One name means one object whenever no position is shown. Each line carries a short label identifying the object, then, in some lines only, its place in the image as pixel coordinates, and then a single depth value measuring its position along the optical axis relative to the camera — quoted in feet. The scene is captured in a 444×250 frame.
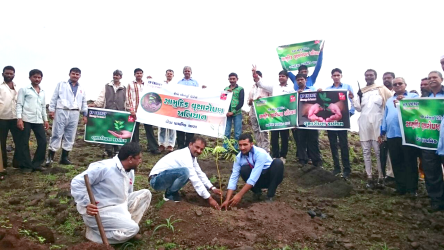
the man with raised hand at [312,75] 26.13
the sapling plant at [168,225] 13.62
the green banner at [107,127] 27.50
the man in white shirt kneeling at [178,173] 16.26
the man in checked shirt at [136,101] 28.30
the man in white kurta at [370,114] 21.66
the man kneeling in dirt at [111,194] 12.48
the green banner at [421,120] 18.27
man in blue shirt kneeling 17.12
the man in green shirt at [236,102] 27.66
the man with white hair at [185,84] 29.25
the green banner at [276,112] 25.73
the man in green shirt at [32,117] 22.44
